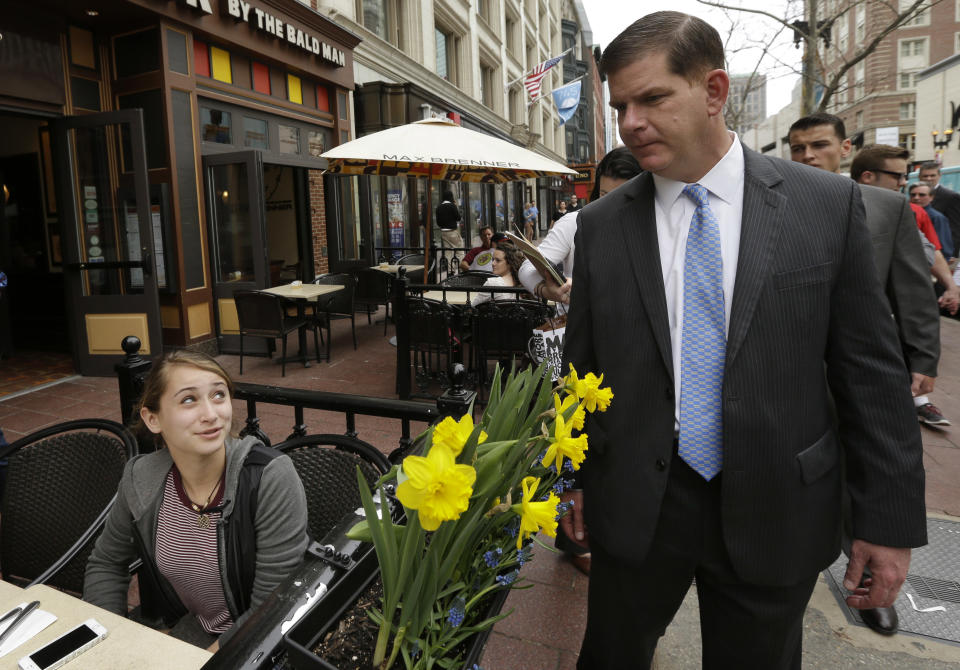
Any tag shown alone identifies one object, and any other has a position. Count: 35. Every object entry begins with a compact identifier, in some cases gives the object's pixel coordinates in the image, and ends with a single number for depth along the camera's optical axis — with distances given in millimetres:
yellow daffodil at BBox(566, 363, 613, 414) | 1285
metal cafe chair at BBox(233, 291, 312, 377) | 7094
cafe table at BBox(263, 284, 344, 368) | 7508
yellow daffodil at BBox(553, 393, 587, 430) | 1176
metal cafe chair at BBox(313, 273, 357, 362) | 8000
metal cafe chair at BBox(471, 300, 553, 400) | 5543
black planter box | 903
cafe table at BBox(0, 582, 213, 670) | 1348
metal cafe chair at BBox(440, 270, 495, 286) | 8344
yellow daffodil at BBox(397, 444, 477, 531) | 796
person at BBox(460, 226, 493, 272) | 9367
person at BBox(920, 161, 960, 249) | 9000
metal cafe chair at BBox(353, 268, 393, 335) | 9367
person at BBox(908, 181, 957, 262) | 7613
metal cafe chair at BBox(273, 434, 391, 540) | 2113
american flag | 19859
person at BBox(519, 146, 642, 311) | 3281
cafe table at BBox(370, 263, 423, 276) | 10816
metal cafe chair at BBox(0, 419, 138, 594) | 2258
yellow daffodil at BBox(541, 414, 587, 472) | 1084
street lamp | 27650
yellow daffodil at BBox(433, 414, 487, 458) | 848
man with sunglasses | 4082
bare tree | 8195
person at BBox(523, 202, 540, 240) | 19280
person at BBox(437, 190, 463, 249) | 9586
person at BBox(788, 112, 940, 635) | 2652
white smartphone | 1327
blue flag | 20875
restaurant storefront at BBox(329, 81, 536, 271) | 11828
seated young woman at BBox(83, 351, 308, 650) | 1898
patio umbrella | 6082
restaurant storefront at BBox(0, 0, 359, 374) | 6762
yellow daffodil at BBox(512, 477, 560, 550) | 944
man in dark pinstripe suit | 1385
